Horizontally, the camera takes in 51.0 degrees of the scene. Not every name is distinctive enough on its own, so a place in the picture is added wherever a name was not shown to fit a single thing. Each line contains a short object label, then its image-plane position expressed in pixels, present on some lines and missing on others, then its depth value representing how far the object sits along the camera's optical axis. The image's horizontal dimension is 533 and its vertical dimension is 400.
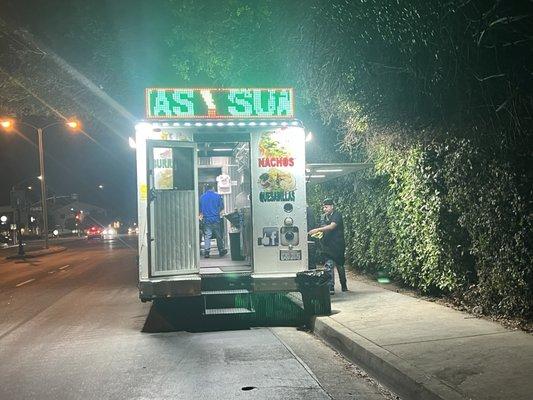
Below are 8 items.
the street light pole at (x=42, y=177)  33.69
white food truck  8.25
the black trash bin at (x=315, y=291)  8.37
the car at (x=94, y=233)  58.95
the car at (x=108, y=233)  71.11
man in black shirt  10.45
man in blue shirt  12.02
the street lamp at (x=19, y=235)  30.09
